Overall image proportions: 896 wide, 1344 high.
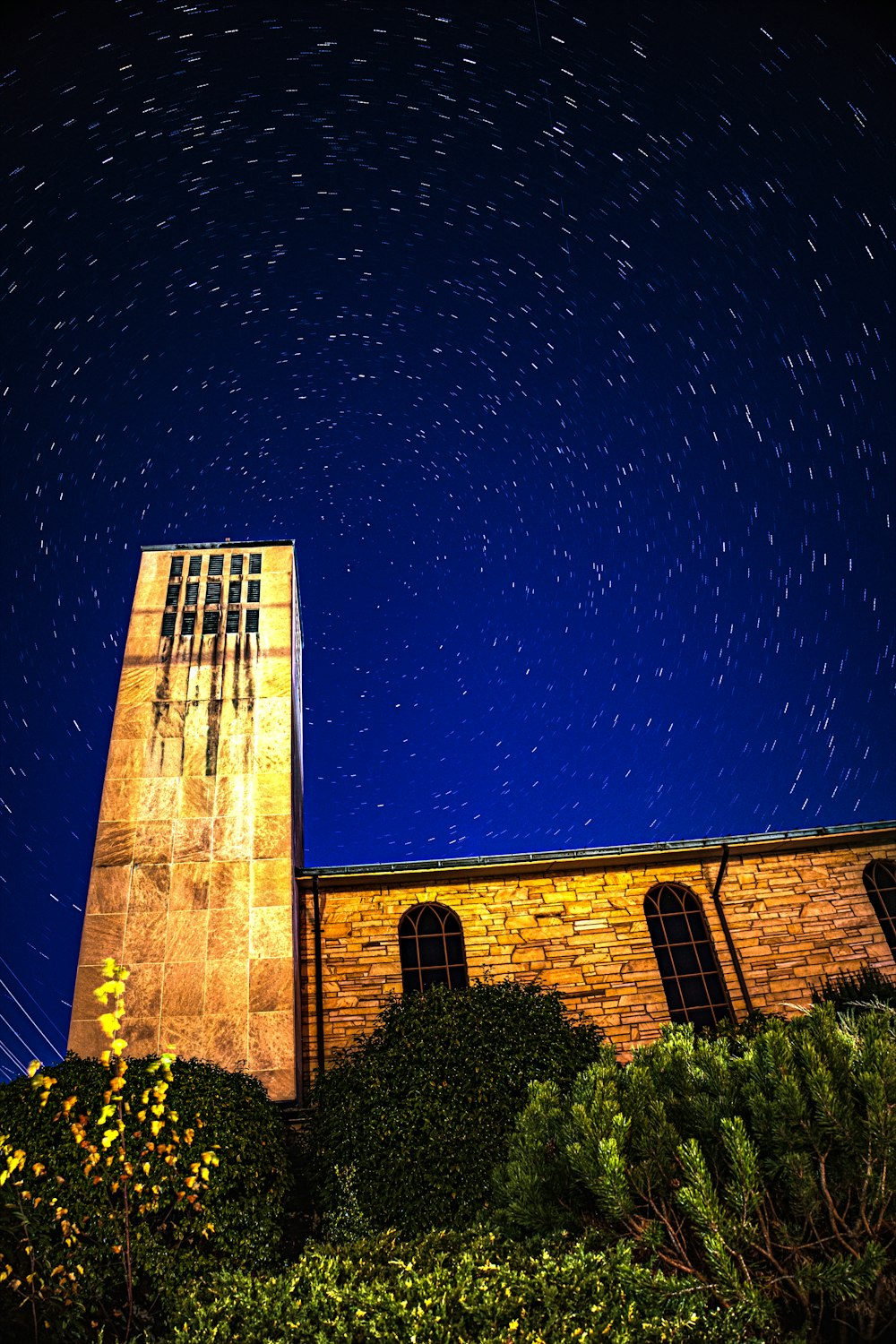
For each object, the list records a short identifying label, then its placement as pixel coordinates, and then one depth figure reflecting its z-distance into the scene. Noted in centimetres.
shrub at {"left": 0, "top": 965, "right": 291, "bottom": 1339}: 666
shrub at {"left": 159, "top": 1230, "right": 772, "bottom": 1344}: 439
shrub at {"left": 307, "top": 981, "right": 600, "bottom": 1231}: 881
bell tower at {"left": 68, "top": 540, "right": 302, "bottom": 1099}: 1342
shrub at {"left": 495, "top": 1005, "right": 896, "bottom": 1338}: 495
